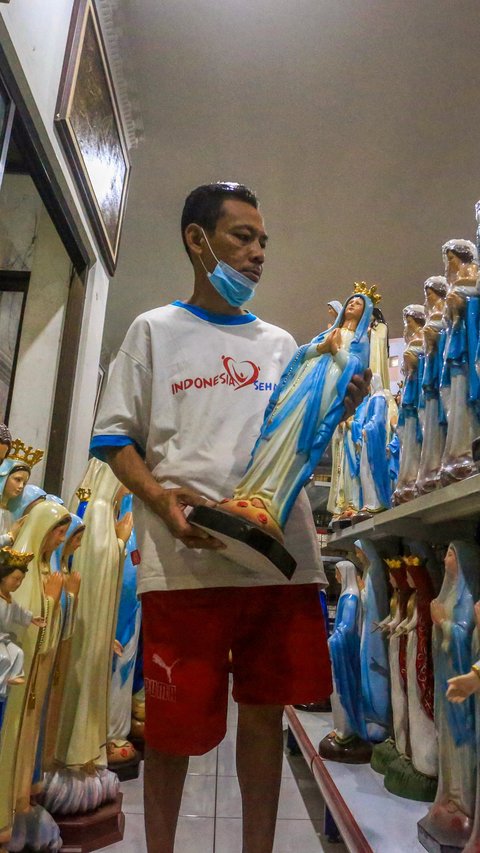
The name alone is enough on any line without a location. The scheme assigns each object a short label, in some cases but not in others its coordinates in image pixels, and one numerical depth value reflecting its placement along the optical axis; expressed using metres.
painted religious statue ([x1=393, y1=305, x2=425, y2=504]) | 1.64
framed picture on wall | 1.97
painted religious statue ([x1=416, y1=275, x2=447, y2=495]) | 1.46
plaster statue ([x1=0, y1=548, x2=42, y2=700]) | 1.12
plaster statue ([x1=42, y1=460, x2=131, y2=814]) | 1.58
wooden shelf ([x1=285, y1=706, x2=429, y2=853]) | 1.21
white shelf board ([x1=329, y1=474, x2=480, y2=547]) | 1.16
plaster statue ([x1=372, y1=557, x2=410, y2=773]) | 1.58
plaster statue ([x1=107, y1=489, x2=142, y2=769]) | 2.06
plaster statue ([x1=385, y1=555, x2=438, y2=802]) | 1.42
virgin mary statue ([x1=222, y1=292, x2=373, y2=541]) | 0.82
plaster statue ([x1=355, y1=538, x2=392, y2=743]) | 1.74
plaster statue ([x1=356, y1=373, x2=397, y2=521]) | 1.98
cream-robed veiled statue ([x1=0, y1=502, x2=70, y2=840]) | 1.24
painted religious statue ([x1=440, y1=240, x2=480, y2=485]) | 1.28
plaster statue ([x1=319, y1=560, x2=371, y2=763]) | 1.83
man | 0.86
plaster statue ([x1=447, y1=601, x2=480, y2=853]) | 0.83
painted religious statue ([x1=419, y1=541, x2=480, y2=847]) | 1.16
